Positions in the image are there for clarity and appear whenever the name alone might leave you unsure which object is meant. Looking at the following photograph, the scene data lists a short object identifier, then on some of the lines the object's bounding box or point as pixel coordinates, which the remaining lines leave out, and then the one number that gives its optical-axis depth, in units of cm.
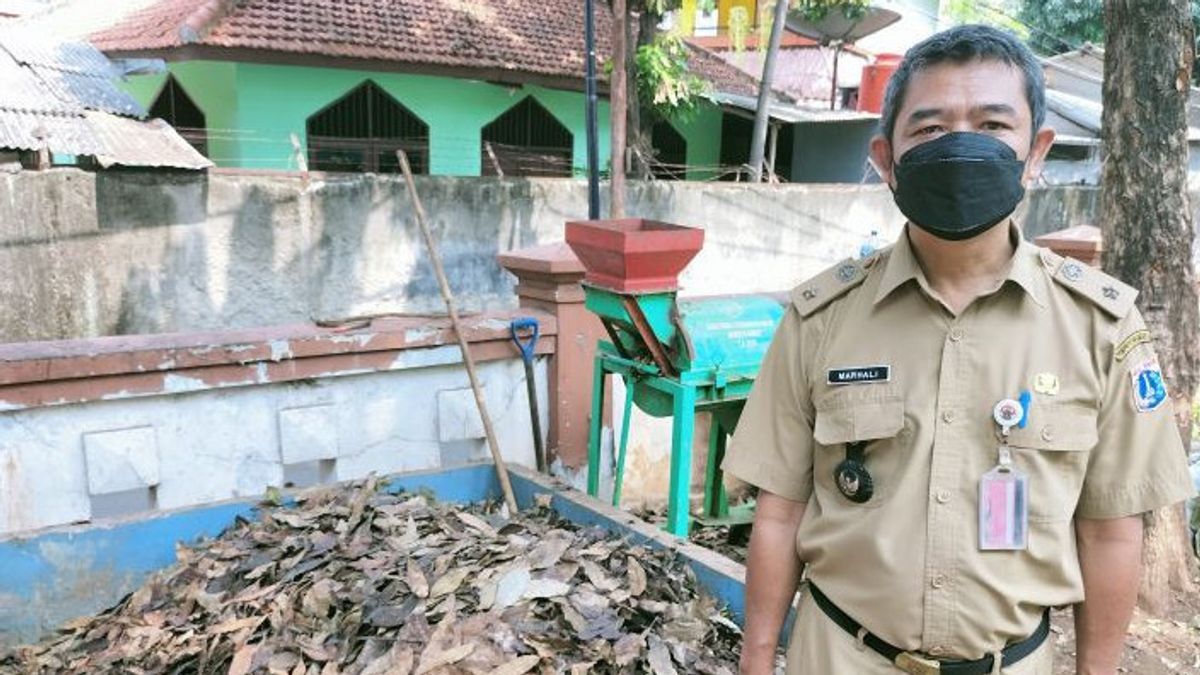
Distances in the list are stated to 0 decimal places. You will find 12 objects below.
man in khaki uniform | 150
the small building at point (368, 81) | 984
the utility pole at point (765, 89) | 1172
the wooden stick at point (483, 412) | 375
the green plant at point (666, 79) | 1004
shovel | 401
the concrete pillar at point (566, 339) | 411
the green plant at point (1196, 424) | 617
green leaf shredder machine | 334
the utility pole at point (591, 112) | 677
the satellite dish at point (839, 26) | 1286
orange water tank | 1448
